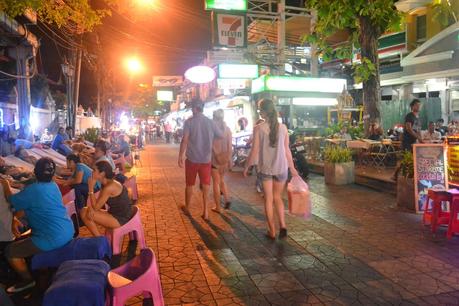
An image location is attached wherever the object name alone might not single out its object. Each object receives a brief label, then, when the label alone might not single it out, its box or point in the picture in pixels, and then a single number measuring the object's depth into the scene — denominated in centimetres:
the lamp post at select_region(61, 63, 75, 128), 1627
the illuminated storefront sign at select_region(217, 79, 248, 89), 2099
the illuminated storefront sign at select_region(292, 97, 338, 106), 1872
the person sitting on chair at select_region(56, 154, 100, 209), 666
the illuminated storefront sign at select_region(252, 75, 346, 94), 1581
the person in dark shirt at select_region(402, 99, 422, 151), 845
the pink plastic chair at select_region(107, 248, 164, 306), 291
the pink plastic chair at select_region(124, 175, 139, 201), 829
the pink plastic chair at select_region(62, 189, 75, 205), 582
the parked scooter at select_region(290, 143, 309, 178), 1173
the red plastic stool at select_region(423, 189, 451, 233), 566
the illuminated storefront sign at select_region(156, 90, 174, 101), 5875
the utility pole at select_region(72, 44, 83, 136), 1673
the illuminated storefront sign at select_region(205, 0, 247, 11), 1708
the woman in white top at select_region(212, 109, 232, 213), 739
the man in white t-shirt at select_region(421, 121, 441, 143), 1152
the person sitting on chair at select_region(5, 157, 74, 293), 402
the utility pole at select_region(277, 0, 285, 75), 1944
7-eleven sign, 1727
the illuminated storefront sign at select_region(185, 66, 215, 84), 1378
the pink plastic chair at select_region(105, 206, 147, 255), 489
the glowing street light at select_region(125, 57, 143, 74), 2546
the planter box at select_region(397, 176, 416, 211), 724
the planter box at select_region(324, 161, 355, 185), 1032
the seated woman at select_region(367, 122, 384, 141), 1171
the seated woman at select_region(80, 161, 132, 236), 491
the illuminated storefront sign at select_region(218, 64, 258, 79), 1941
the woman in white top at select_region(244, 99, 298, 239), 565
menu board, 688
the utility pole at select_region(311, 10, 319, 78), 2027
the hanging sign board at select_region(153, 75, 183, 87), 4588
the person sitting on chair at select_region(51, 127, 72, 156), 1180
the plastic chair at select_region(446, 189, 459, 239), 550
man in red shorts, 689
